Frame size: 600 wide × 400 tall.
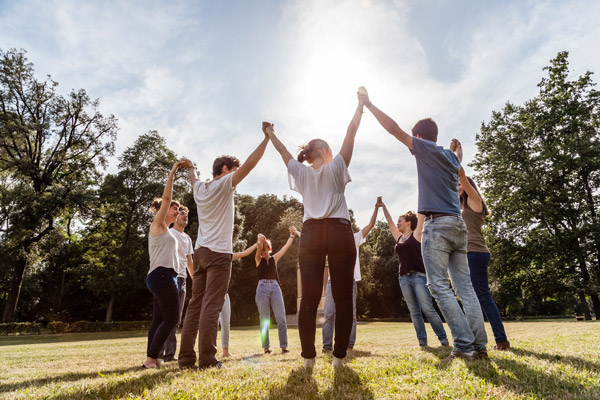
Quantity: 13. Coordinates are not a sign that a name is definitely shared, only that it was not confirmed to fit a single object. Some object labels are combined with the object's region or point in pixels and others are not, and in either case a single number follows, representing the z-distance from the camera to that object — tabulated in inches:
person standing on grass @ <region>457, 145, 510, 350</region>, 204.1
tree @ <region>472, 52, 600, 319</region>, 1002.1
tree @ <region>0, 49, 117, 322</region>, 1082.7
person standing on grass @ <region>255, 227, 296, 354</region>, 289.4
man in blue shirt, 161.8
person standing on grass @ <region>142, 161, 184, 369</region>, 191.5
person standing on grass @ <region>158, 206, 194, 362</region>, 251.9
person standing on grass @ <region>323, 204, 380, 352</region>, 254.8
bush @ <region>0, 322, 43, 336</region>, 964.0
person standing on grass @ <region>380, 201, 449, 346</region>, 264.7
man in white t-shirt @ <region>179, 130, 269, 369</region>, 173.2
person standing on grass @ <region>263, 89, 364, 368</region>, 148.5
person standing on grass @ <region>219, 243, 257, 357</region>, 274.5
